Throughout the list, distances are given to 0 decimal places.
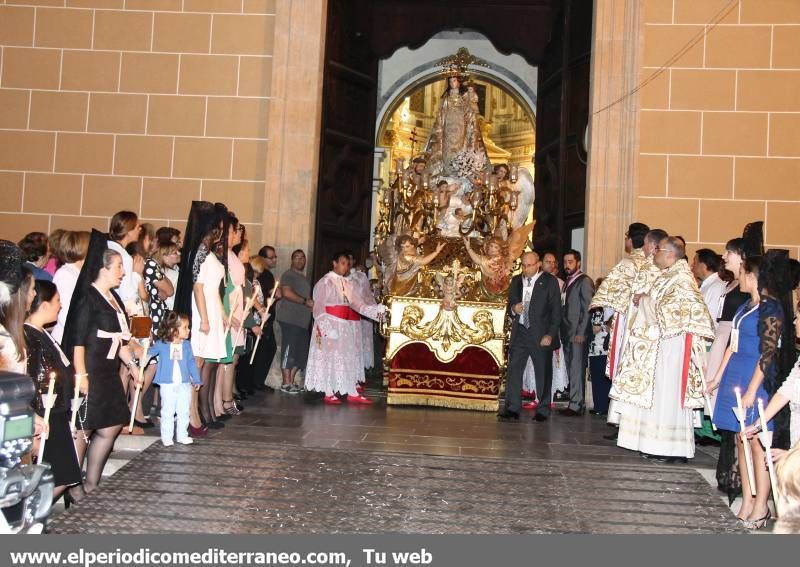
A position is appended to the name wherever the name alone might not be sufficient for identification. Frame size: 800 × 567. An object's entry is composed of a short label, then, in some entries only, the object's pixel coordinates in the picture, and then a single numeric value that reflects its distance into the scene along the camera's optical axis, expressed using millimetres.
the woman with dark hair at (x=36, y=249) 6590
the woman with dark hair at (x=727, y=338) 6176
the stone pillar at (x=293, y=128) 10633
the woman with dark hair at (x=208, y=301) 6948
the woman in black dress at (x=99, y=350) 5426
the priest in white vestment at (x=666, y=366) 6879
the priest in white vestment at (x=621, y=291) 7641
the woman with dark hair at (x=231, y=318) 7555
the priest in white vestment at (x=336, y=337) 9523
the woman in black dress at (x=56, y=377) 4660
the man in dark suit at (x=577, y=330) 9477
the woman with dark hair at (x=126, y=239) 6445
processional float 9500
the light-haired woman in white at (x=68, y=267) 6098
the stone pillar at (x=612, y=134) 10266
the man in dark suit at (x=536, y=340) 8836
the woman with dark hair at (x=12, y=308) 4133
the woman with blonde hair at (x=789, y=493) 3885
